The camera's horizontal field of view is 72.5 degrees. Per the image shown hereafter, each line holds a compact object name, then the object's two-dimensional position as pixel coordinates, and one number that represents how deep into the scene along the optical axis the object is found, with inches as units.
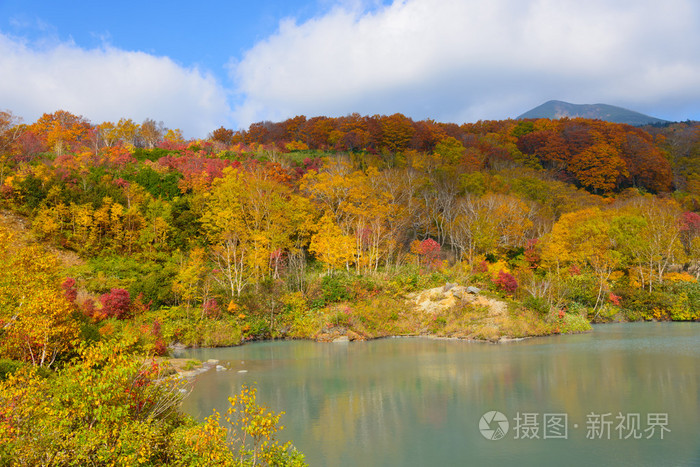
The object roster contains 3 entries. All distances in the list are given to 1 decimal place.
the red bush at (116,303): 763.4
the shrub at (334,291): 1047.0
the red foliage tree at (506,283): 1072.2
